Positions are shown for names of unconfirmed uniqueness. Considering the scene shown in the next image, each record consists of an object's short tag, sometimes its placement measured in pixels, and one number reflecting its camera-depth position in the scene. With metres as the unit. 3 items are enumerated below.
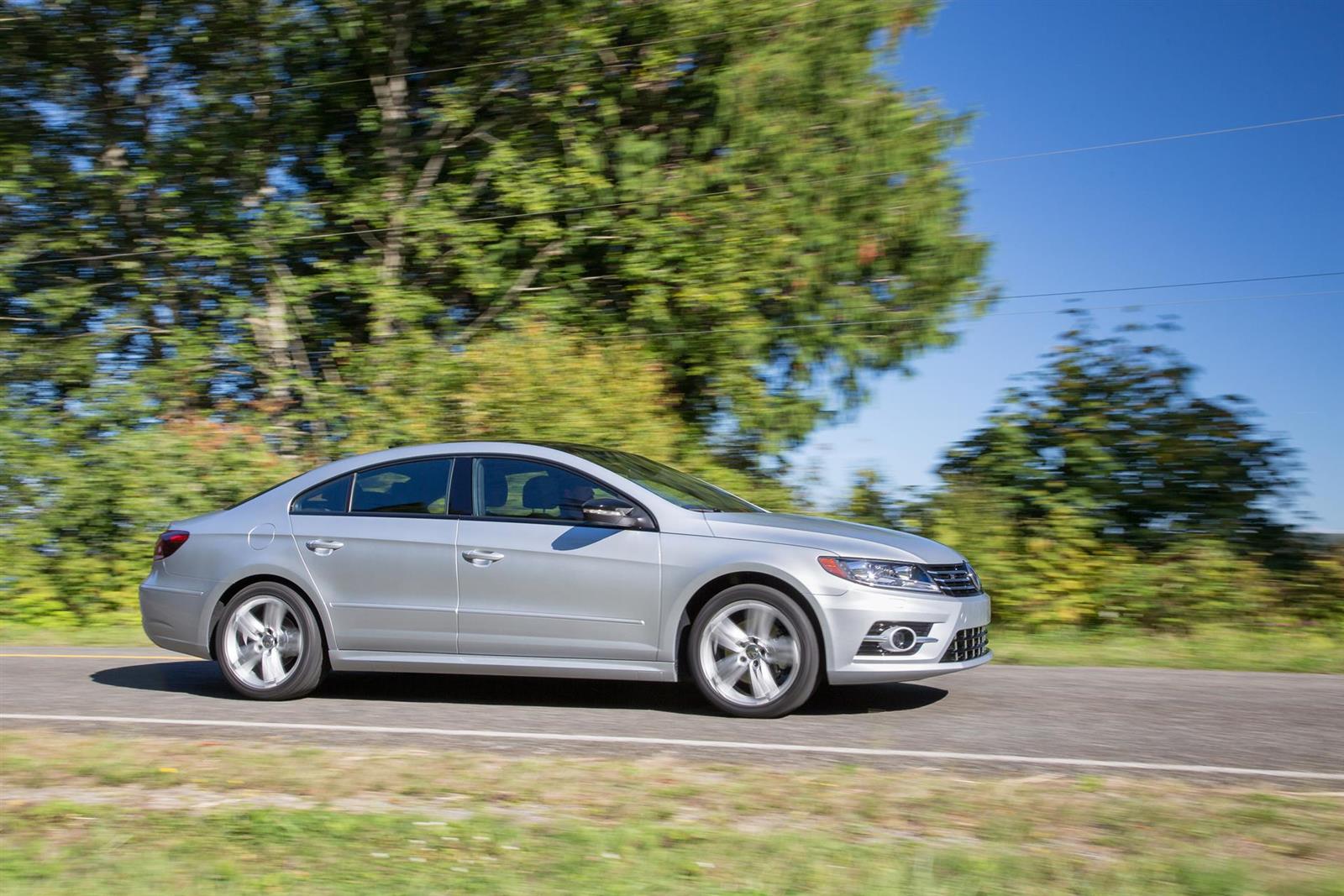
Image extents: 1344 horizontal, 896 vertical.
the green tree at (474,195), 16.17
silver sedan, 6.86
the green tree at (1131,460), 11.80
